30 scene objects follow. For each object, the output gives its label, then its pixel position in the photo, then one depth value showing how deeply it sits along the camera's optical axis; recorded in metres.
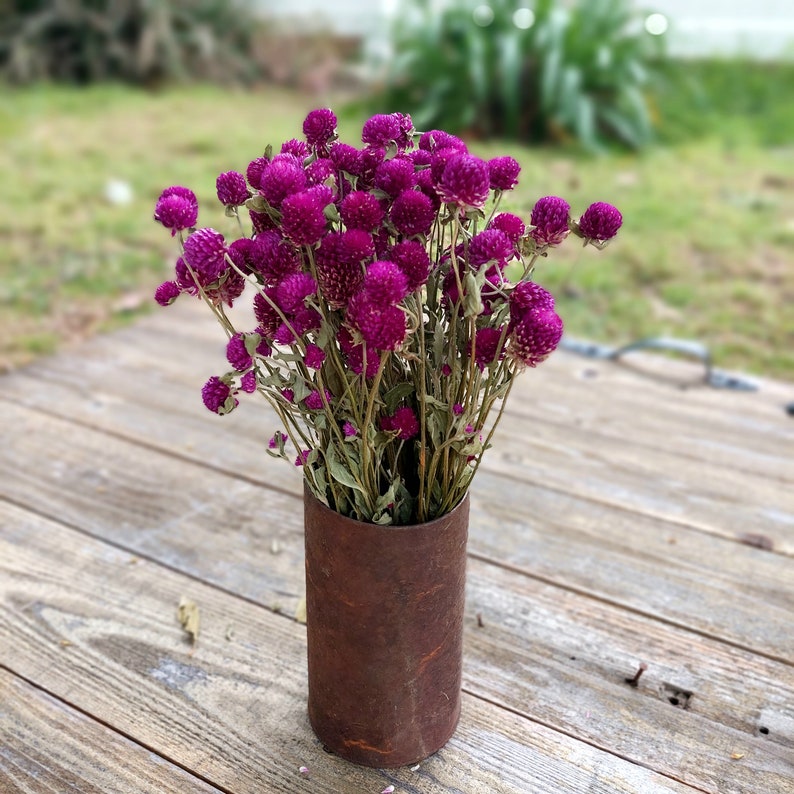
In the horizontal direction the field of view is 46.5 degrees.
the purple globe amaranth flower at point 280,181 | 0.82
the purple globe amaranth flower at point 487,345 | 0.90
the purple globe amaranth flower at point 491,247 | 0.85
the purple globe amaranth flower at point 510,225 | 0.89
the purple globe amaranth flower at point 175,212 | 0.85
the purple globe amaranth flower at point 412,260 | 0.82
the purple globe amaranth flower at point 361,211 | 0.82
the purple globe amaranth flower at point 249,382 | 0.95
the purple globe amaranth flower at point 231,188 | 0.89
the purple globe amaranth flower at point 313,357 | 0.89
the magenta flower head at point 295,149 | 0.95
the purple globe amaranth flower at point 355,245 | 0.80
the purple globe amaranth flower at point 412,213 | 0.82
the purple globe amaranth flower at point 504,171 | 0.87
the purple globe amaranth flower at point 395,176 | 0.84
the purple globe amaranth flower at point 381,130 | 0.89
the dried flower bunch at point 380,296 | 0.82
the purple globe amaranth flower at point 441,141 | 0.92
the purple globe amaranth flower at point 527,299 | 0.86
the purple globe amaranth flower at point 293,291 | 0.83
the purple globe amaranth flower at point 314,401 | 0.95
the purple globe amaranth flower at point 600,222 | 0.87
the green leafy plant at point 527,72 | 4.42
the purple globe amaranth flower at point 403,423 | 0.92
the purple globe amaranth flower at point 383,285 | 0.78
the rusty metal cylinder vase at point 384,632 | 0.98
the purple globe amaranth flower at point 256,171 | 0.91
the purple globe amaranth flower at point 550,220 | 0.87
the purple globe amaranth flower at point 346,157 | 0.88
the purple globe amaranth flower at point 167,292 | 0.93
